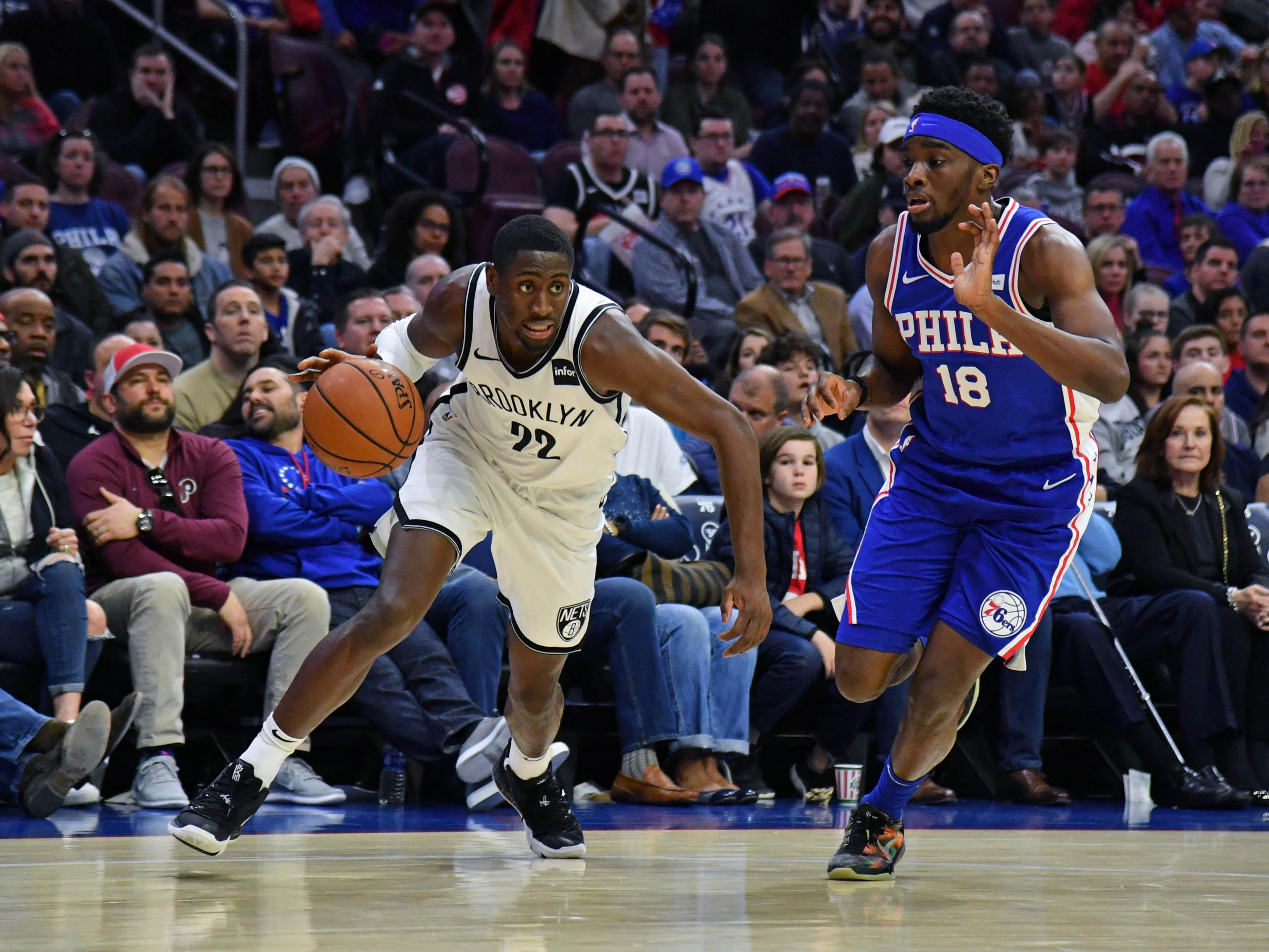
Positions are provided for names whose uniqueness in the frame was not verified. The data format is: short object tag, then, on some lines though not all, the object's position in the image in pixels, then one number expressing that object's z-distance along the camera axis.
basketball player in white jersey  7.93
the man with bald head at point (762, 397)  14.14
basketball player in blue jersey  8.05
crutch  13.59
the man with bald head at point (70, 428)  13.37
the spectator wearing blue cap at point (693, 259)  18.72
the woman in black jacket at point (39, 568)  11.45
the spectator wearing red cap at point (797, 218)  20.62
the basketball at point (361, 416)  8.42
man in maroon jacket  11.69
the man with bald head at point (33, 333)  13.95
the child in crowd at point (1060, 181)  23.09
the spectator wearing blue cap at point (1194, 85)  28.05
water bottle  12.55
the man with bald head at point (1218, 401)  16.17
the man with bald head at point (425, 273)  16.62
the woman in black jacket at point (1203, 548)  14.05
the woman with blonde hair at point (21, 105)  19.14
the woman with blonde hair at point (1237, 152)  24.59
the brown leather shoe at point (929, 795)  13.39
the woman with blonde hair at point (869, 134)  23.44
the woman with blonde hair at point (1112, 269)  19.45
